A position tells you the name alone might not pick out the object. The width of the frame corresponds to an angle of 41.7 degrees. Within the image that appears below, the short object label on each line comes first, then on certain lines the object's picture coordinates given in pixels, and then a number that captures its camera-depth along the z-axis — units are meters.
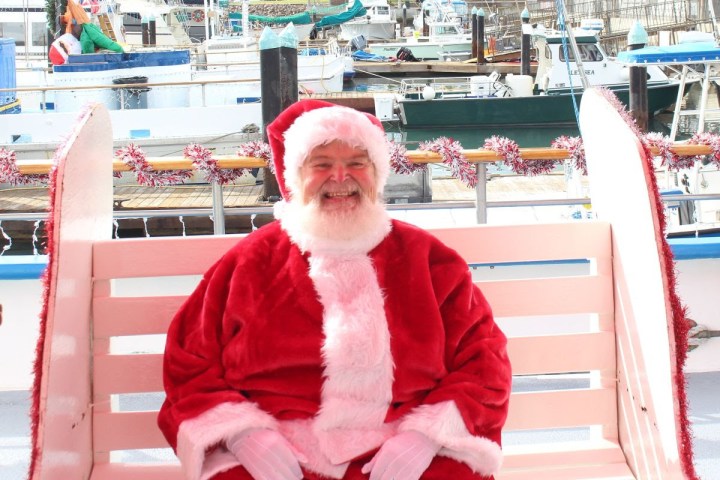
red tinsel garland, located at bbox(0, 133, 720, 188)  4.00
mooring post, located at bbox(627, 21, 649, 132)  8.84
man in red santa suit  1.98
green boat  20.75
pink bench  2.10
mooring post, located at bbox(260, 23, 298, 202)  7.13
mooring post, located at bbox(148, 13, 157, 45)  24.69
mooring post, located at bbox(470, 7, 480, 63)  28.88
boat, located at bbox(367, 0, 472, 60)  32.56
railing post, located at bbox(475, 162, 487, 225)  4.05
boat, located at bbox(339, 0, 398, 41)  40.97
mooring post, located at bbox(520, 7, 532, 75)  23.44
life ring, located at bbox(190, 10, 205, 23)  32.48
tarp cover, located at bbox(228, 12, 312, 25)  34.77
